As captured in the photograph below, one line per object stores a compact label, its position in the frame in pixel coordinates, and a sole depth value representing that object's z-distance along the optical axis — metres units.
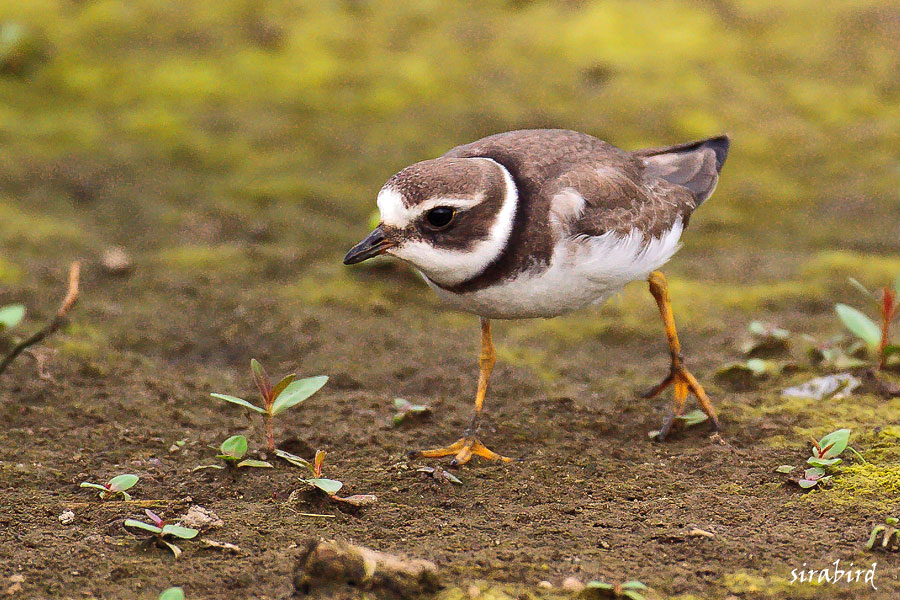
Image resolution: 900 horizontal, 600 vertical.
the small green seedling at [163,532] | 7.28
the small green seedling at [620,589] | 6.61
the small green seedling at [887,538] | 7.24
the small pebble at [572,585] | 6.74
